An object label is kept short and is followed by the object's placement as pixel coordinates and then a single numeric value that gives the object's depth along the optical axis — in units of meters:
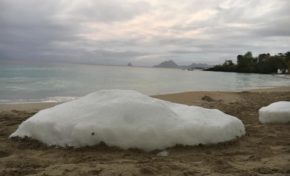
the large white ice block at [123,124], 3.62
